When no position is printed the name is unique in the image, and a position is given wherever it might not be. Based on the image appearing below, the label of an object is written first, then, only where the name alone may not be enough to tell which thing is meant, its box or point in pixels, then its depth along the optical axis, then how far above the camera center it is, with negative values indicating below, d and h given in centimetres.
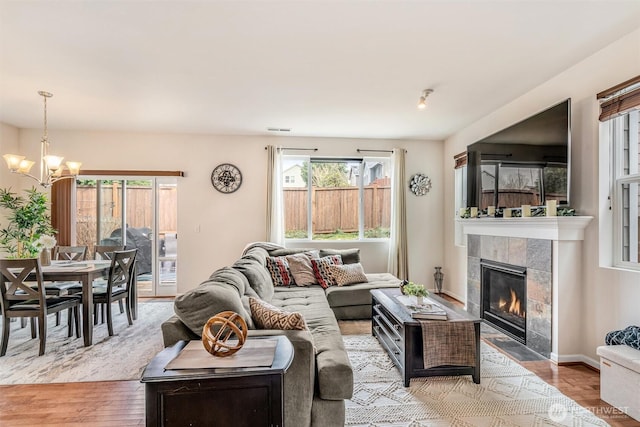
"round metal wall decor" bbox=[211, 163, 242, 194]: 542 +58
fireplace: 338 -94
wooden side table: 130 -73
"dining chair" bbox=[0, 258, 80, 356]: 298 -76
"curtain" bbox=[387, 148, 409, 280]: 547 -14
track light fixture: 354 +127
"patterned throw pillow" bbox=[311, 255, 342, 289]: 430 -74
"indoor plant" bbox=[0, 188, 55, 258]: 344 -13
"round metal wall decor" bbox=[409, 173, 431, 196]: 573 +51
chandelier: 333 +52
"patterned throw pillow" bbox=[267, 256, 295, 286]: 420 -75
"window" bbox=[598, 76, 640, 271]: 255 +29
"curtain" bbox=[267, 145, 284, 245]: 534 +25
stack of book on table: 256 -79
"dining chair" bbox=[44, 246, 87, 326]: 389 -55
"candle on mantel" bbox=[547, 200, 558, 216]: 296 +5
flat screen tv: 298 +54
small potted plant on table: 285 -68
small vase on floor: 562 -110
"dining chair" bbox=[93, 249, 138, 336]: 360 -82
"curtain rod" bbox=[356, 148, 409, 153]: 565 +107
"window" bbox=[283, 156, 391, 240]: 564 +25
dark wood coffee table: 250 -104
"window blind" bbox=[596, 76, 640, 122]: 239 +86
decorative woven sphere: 143 -55
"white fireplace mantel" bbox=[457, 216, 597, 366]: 288 -66
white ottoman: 207 -108
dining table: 322 -65
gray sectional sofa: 174 -85
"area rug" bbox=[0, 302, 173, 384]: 273 -133
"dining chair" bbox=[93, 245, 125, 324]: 430 -52
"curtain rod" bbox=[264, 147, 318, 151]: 552 +108
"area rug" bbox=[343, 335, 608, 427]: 209 -131
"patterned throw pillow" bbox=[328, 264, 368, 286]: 426 -79
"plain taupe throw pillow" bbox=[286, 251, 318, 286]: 425 -74
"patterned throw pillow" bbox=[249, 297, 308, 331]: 196 -64
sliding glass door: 531 -12
